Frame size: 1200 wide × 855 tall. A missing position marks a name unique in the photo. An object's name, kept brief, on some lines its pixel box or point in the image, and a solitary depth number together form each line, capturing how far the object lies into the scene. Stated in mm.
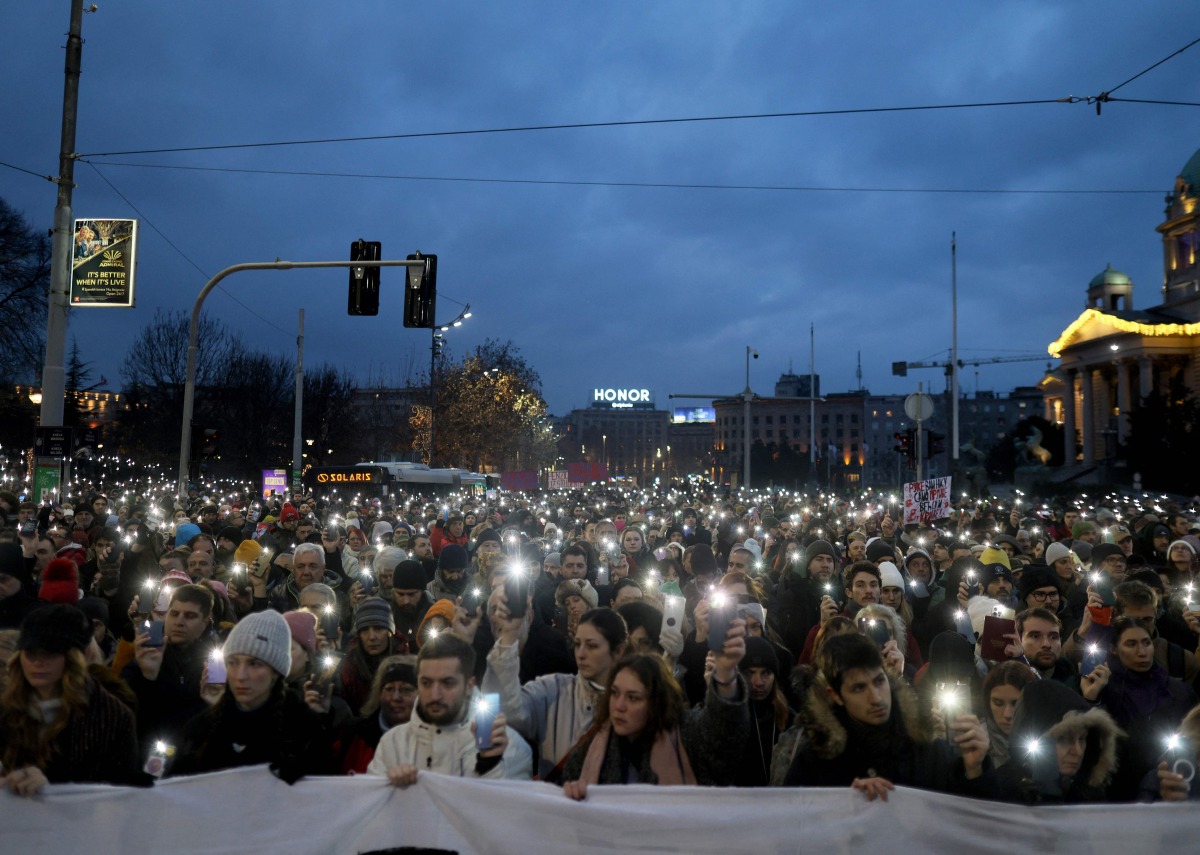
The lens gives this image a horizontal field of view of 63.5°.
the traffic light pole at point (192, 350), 16484
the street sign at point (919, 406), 18547
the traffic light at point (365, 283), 15617
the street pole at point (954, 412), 35866
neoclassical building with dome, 76312
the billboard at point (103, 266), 14844
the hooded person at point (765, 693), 4840
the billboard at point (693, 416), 169125
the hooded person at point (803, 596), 8109
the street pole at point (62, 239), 14672
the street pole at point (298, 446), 34094
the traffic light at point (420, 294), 15438
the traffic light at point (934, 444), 20675
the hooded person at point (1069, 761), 4000
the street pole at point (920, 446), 20422
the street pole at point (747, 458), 47312
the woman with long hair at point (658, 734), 3967
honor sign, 190125
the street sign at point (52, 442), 14625
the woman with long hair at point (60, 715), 3756
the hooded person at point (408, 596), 7438
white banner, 3643
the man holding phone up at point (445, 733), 3965
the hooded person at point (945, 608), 8203
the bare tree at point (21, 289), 35719
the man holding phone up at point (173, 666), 5082
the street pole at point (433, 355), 35009
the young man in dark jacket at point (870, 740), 3783
